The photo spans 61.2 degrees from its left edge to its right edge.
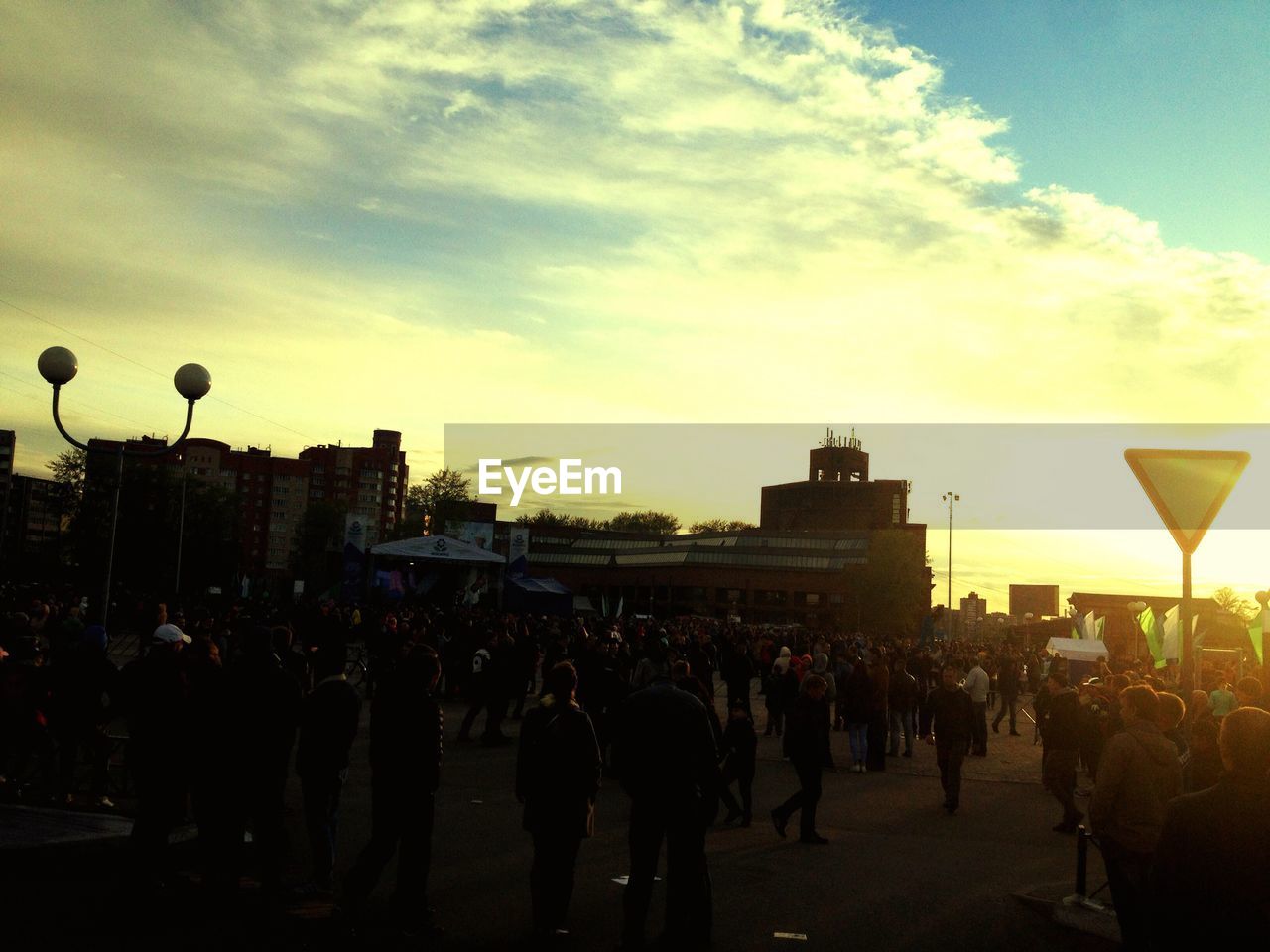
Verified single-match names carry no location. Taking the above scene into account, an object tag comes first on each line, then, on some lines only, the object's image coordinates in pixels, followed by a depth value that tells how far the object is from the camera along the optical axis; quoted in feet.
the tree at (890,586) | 324.80
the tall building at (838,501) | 480.23
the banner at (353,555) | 126.41
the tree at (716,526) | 579.48
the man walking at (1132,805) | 21.52
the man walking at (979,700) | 65.92
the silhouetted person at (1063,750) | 40.32
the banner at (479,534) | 220.02
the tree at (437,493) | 363.15
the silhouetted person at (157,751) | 24.22
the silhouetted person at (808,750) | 35.35
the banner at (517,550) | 139.13
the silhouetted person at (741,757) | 38.24
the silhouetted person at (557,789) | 21.68
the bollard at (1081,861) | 26.61
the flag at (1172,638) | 83.49
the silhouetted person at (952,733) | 43.98
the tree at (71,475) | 249.96
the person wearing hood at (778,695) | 67.72
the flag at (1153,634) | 92.43
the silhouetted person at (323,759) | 24.56
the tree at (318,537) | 444.14
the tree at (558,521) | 534.37
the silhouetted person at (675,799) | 22.04
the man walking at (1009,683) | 83.61
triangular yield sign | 23.07
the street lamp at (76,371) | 45.80
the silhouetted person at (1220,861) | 12.48
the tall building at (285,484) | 526.98
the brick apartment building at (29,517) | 270.46
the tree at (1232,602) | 343.24
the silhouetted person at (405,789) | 21.76
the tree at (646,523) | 574.15
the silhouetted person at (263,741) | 23.93
